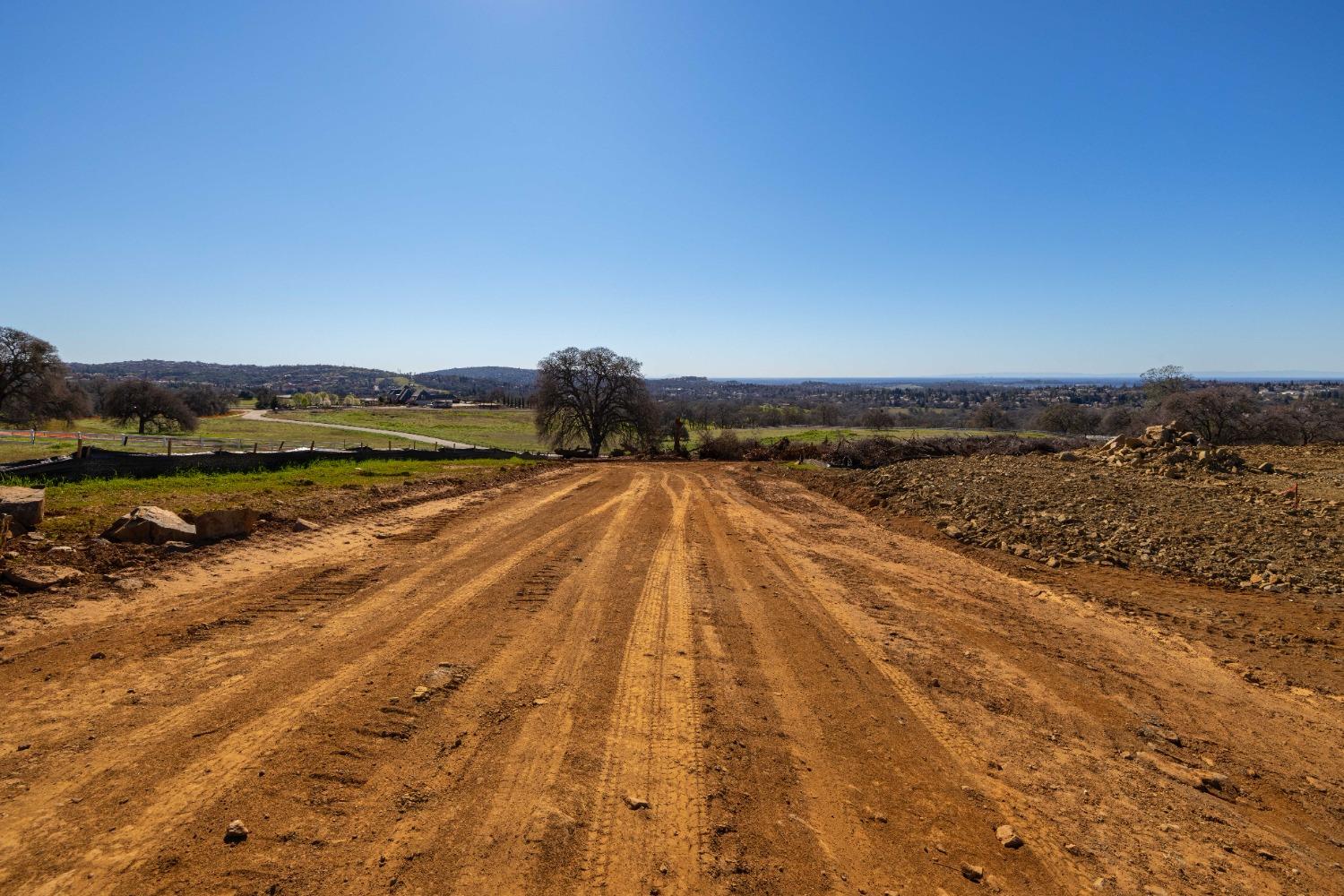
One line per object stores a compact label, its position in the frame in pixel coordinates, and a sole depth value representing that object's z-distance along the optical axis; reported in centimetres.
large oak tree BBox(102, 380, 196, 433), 5581
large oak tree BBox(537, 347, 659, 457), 4259
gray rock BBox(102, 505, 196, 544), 951
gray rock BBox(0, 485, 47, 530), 930
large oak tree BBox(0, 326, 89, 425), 4047
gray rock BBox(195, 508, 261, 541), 1027
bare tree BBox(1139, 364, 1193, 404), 5716
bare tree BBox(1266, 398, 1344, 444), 3605
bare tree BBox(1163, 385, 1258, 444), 3728
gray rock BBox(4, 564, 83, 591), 757
